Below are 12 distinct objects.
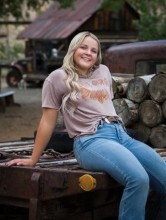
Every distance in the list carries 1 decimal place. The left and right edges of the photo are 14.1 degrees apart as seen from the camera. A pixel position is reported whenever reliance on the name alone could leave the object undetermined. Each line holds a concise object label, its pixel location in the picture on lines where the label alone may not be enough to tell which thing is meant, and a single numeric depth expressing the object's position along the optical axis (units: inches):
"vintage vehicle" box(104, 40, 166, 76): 358.4
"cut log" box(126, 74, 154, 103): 260.3
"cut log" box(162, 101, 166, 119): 254.2
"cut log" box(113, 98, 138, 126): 258.9
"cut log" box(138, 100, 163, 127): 254.4
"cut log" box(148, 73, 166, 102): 253.9
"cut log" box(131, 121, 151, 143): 259.5
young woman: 179.4
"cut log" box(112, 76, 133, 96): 270.6
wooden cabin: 1318.0
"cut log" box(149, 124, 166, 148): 255.6
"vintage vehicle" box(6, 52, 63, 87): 1241.3
